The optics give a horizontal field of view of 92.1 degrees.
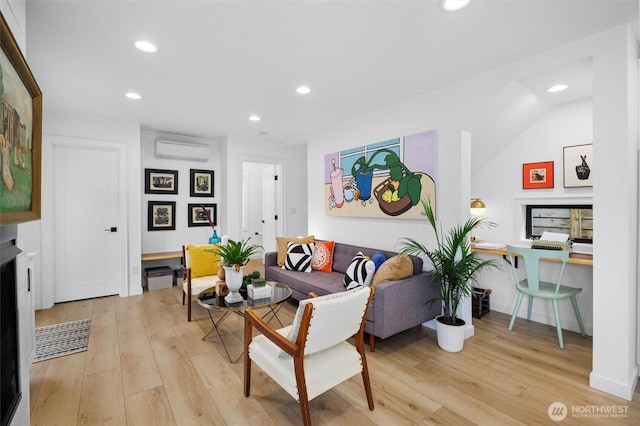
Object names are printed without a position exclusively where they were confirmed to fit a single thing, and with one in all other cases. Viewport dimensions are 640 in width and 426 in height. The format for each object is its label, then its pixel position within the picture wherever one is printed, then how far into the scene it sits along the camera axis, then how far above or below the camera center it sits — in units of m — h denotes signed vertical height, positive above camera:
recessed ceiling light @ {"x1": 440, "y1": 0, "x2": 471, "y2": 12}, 1.83 +1.24
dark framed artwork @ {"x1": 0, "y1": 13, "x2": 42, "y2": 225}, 1.06 +0.31
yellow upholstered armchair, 3.42 -0.66
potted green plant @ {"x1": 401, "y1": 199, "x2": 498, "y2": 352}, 2.67 -0.59
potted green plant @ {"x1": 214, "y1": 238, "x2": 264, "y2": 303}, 2.64 -0.48
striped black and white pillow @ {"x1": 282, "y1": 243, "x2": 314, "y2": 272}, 3.90 -0.59
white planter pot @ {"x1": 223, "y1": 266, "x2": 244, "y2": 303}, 2.64 -0.61
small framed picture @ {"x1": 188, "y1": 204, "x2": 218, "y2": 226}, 5.37 -0.04
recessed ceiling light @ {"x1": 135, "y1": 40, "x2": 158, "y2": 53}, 2.28 +1.25
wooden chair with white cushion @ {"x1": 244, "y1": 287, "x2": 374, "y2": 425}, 1.59 -0.81
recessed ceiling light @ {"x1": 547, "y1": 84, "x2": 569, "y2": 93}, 2.81 +1.14
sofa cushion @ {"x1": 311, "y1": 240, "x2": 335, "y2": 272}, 3.98 -0.60
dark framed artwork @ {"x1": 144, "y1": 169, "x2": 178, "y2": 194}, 4.95 +0.50
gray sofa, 2.63 -0.81
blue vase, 4.54 -0.42
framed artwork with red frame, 3.36 +0.39
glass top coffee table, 2.51 -0.77
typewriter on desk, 2.98 -0.32
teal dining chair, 2.71 -0.72
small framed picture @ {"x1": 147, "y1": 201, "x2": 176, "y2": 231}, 5.00 -0.05
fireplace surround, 1.14 -0.48
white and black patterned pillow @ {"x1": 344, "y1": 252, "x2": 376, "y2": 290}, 2.95 -0.62
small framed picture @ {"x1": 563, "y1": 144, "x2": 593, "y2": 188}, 3.10 +0.45
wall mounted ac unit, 4.90 +1.01
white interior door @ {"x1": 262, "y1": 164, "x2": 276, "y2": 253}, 6.26 +0.08
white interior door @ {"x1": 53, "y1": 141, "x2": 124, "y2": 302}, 3.96 -0.12
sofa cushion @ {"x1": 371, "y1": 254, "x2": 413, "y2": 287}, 2.80 -0.55
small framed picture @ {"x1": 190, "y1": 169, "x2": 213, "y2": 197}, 5.36 +0.51
